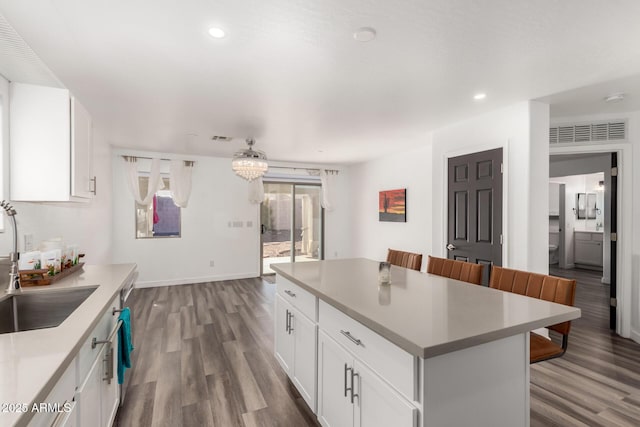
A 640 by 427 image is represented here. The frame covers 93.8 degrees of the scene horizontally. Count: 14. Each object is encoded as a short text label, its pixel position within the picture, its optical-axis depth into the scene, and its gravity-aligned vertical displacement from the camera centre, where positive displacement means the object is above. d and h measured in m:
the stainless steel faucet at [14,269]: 1.74 -0.33
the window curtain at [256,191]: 6.18 +0.47
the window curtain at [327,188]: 7.01 +0.61
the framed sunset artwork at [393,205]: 5.53 +0.18
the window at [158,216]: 5.49 -0.05
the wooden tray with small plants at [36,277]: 1.89 -0.41
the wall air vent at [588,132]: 3.35 +0.96
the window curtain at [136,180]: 5.23 +0.60
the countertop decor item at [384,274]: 1.98 -0.40
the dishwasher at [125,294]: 2.08 -0.58
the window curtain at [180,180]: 5.52 +0.61
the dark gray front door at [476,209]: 3.31 +0.07
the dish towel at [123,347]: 1.91 -0.86
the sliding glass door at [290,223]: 6.59 -0.21
